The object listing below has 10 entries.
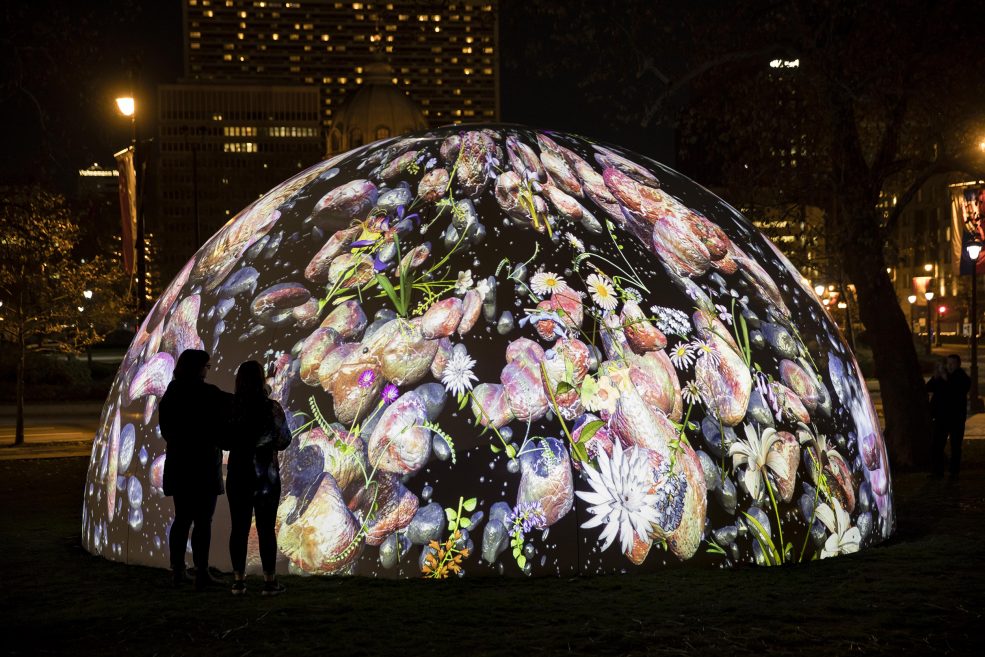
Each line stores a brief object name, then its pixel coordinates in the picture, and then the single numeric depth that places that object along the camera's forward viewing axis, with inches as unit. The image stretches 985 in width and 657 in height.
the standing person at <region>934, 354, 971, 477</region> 593.9
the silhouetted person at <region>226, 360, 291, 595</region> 315.3
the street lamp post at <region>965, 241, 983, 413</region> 981.8
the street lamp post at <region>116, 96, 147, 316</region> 889.5
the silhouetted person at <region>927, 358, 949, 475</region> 598.5
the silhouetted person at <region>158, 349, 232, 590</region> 328.5
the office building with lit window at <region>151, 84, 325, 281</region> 6230.3
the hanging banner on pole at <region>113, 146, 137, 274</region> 860.6
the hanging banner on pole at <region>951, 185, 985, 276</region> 729.6
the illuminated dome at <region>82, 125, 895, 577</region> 330.3
